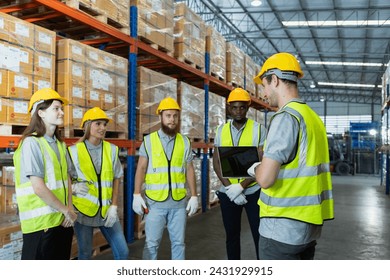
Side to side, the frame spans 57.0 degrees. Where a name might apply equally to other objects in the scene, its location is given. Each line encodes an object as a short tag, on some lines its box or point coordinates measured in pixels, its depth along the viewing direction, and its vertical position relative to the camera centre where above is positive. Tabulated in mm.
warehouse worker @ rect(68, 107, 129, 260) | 3283 -366
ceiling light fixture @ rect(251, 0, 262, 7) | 12909 +5332
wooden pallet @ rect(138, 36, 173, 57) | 5539 +1696
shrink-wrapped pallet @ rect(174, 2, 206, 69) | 6543 +2162
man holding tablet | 3635 -346
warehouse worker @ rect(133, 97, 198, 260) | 3455 -299
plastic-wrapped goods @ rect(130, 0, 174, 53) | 5355 +2032
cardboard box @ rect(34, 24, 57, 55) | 3660 +1146
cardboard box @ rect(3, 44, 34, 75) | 3373 +877
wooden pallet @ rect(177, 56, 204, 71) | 6518 +1689
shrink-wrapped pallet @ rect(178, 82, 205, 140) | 6582 +763
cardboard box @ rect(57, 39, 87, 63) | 4059 +1142
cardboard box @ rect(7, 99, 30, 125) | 3385 +363
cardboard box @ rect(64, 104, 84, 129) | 4062 +393
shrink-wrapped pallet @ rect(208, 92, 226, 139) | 7949 +880
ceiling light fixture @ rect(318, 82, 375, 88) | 28248 +5303
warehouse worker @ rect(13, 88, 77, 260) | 2512 -252
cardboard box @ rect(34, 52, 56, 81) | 3656 +887
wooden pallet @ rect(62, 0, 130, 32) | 4148 +1738
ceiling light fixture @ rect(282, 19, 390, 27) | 14539 +5340
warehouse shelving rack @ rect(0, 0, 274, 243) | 4090 +1573
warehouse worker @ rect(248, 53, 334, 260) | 1956 -167
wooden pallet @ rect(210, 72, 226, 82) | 8031 +1687
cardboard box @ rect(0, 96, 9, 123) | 3314 +373
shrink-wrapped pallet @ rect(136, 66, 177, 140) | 5453 +851
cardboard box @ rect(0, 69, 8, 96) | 3311 +629
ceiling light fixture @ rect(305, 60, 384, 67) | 21297 +5372
